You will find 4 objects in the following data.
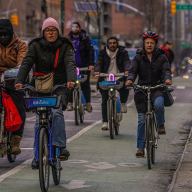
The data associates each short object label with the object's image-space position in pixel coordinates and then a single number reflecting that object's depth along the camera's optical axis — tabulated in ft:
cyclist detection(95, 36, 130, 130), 51.08
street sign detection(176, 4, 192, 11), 195.62
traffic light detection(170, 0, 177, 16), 179.60
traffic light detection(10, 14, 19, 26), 228.14
